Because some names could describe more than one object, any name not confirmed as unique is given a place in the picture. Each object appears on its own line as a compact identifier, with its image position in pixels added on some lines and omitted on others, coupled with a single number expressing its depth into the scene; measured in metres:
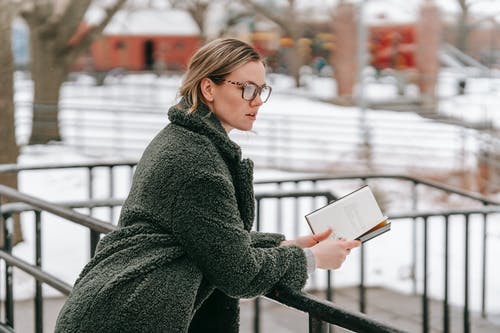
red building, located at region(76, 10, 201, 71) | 59.44
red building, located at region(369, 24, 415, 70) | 41.10
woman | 2.25
